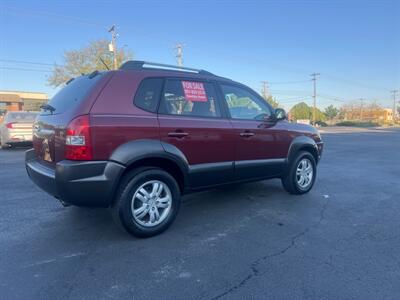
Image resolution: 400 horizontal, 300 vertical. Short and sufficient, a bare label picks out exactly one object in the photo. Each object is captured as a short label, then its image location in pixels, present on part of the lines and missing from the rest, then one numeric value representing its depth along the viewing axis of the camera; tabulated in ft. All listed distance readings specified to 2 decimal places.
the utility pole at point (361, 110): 302.86
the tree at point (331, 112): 311.27
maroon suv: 10.51
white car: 35.99
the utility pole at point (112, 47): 97.45
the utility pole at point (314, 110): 220.55
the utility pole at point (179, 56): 128.36
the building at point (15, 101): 175.52
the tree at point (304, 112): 247.91
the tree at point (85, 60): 111.04
